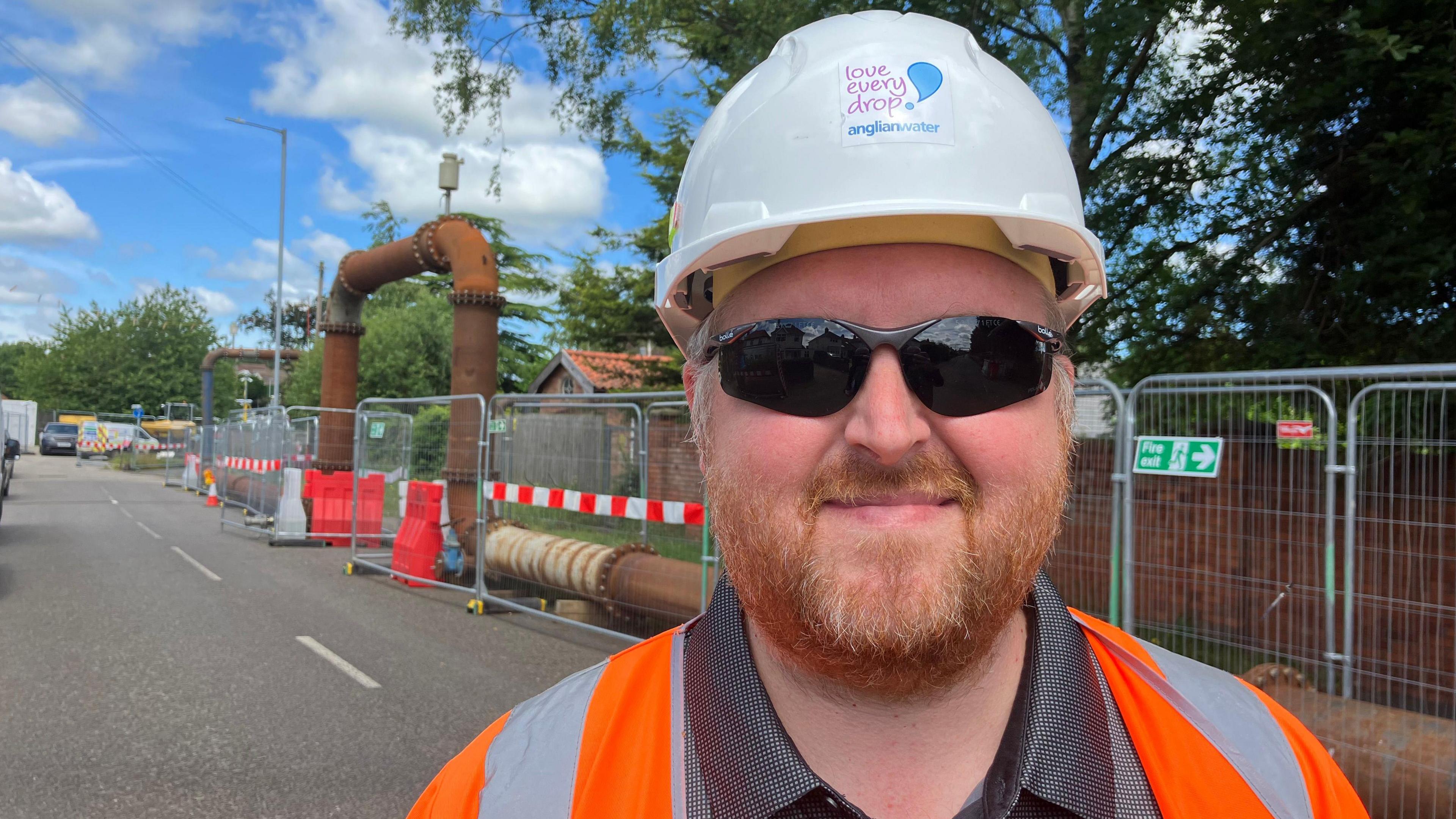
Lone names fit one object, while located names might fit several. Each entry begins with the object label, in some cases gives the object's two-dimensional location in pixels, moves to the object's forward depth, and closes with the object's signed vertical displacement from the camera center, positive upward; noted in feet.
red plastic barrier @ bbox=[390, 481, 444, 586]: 31.78 -3.45
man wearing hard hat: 3.68 -0.36
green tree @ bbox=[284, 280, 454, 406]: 123.85 +11.08
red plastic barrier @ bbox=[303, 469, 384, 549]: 44.37 -3.23
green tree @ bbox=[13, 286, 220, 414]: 154.92 +11.49
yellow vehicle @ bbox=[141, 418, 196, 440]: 109.19 -0.20
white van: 128.88 -1.84
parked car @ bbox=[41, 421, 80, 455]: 141.79 -2.39
